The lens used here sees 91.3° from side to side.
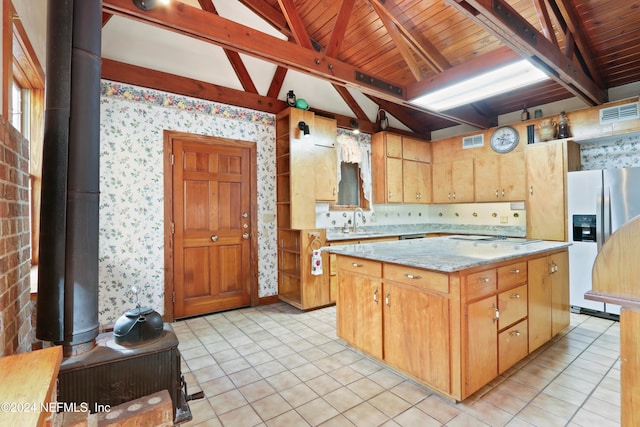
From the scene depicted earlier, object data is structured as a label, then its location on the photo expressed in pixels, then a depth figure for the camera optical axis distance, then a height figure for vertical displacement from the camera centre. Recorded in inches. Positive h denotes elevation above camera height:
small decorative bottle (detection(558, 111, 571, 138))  160.9 +45.7
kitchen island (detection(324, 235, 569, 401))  76.8 -25.8
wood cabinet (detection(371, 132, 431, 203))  205.6 +32.3
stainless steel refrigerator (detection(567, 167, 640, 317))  134.2 +0.9
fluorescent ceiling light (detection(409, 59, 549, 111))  100.7 +46.0
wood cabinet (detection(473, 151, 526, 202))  182.7 +23.2
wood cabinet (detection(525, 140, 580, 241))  157.9 +15.2
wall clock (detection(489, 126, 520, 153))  184.7 +46.0
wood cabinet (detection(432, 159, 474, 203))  207.3 +23.6
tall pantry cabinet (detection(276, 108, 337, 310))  157.3 +11.4
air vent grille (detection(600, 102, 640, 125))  142.6 +47.4
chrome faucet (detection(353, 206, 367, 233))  200.5 -0.3
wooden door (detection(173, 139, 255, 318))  142.3 -4.2
